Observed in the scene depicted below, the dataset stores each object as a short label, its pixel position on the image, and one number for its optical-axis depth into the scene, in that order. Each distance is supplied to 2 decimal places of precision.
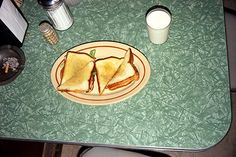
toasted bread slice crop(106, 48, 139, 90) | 1.03
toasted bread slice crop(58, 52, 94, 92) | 1.06
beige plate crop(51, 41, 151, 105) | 1.03
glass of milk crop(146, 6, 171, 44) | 1.04
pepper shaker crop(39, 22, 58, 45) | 1.12
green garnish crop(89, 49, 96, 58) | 1.13
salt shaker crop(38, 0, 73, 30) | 1.06
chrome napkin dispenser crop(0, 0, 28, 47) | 1.07
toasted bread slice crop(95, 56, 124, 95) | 1.06
